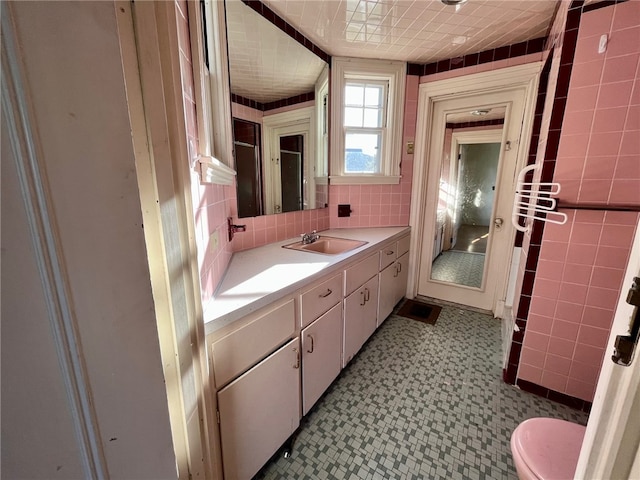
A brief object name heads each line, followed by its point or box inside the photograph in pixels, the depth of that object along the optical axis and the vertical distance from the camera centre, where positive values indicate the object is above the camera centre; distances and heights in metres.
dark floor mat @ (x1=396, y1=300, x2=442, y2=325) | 2.51 -1.25
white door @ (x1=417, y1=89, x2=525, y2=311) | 2.32 -0.13
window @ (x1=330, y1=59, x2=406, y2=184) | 2.31 +0.61
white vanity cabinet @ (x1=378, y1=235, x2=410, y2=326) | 2.16 -0.81
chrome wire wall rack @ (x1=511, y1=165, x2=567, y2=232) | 1.33 -0.10
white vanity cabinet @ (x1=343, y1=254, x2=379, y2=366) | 1.66 -0.82
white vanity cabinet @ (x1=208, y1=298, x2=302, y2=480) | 0.88 -0.77
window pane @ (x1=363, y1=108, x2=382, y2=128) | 2.45 +0.64
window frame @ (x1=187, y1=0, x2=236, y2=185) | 0.88 +0.38
